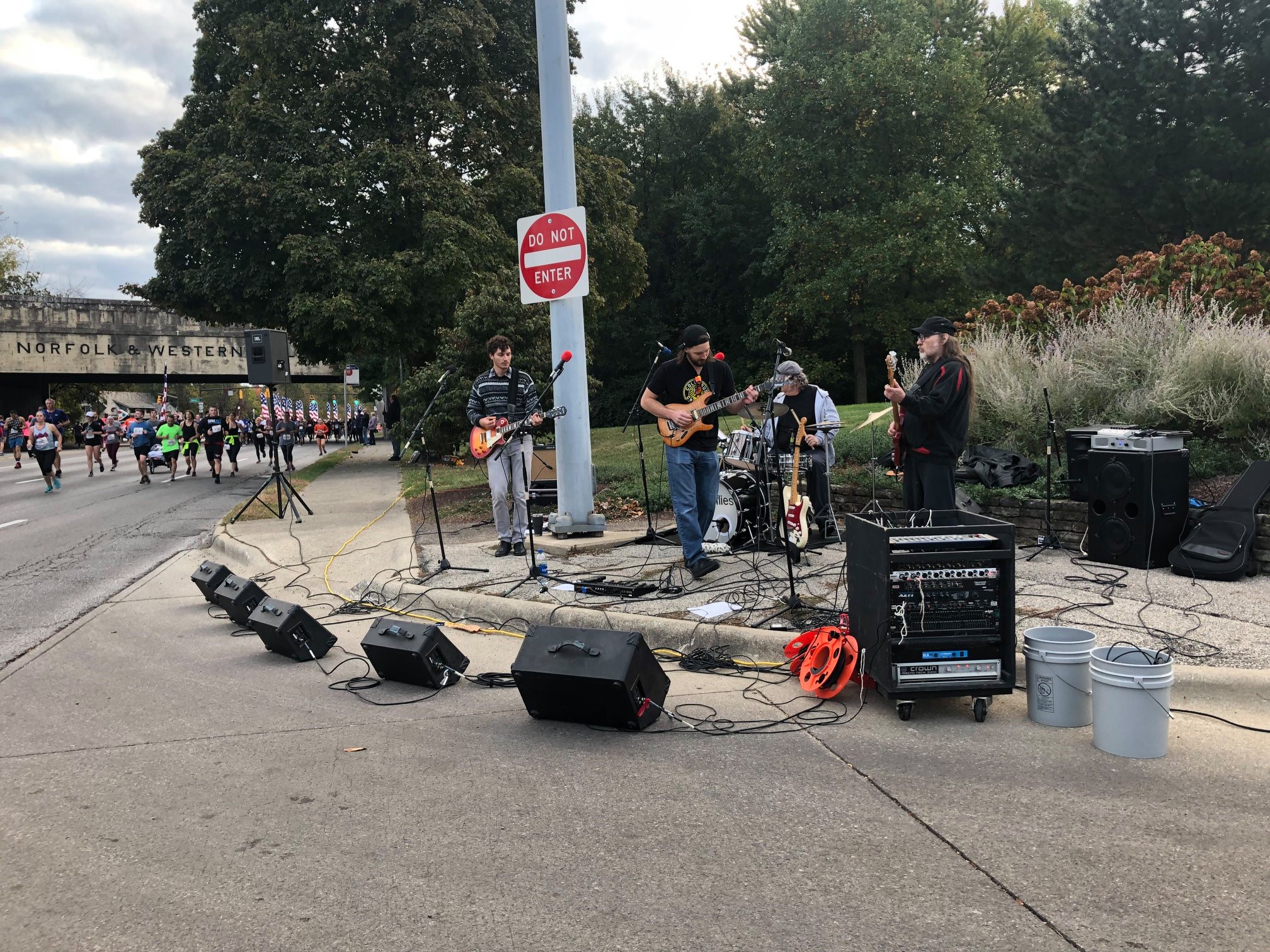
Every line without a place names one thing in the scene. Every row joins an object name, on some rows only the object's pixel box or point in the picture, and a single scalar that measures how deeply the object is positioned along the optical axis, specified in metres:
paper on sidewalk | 6.77
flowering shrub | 12.12
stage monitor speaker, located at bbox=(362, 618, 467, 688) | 5.72
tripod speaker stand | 14.13
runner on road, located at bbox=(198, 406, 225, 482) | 24.91
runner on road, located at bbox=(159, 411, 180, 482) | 24.97
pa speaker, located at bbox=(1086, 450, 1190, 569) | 7.54
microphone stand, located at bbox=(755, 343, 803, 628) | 6.31
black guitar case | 7.15
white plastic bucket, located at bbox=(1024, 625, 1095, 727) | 4.79
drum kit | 9.28
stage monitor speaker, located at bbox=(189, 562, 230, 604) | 8.13
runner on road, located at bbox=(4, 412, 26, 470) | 35.34
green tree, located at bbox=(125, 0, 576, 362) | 23.95
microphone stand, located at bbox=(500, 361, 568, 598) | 9.36
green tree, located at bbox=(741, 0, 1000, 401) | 33.66
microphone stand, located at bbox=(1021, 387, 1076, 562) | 8.58
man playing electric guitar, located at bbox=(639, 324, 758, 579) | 8.16
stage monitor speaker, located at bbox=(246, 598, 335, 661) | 6.55
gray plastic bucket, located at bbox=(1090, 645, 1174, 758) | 4.31
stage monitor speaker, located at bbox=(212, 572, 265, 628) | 7.47
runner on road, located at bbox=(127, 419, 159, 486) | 24.59
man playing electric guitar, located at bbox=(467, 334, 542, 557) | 9.58
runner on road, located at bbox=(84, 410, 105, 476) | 28.85
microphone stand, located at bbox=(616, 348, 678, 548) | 9.35
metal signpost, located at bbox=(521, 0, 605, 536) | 10.01
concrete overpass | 47.56
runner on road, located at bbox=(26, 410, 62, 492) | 22.31
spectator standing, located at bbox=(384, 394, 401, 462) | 27.44
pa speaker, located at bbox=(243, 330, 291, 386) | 16.22
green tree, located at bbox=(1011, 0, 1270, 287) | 23.89
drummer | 9.45
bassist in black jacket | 6.64
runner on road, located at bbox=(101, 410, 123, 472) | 31.97
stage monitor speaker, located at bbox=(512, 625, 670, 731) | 4.76
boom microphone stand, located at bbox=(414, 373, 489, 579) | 8.87
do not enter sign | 9.98
